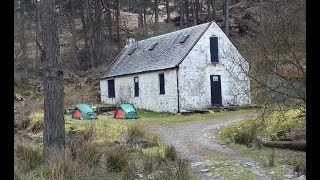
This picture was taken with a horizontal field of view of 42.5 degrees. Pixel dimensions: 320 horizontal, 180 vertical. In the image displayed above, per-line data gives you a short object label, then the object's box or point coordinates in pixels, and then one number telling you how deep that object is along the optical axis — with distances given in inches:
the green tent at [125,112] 889.5
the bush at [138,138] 515.1
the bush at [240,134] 519.2
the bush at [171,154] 406.3
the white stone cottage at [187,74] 1002.1
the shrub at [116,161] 360.5
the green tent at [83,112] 845.2
